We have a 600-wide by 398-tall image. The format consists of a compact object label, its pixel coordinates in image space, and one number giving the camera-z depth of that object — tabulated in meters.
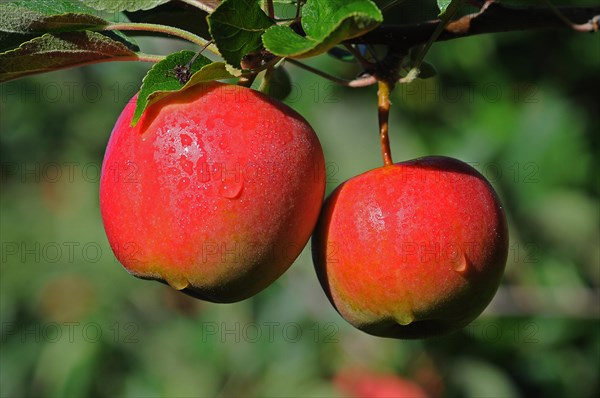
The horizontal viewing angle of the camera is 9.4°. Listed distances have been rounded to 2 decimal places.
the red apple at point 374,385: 1.64
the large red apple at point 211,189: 1.13
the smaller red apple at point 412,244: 1.15
